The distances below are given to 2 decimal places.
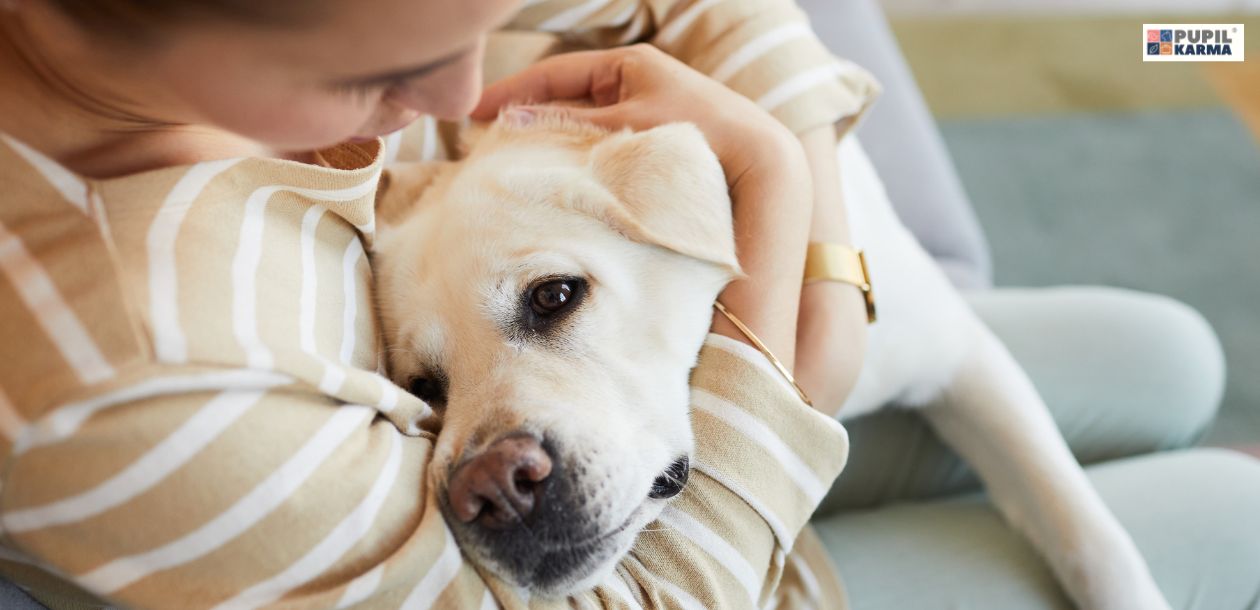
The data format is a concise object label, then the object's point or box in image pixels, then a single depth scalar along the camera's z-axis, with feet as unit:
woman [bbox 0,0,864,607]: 2.19
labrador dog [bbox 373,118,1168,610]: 2.87
